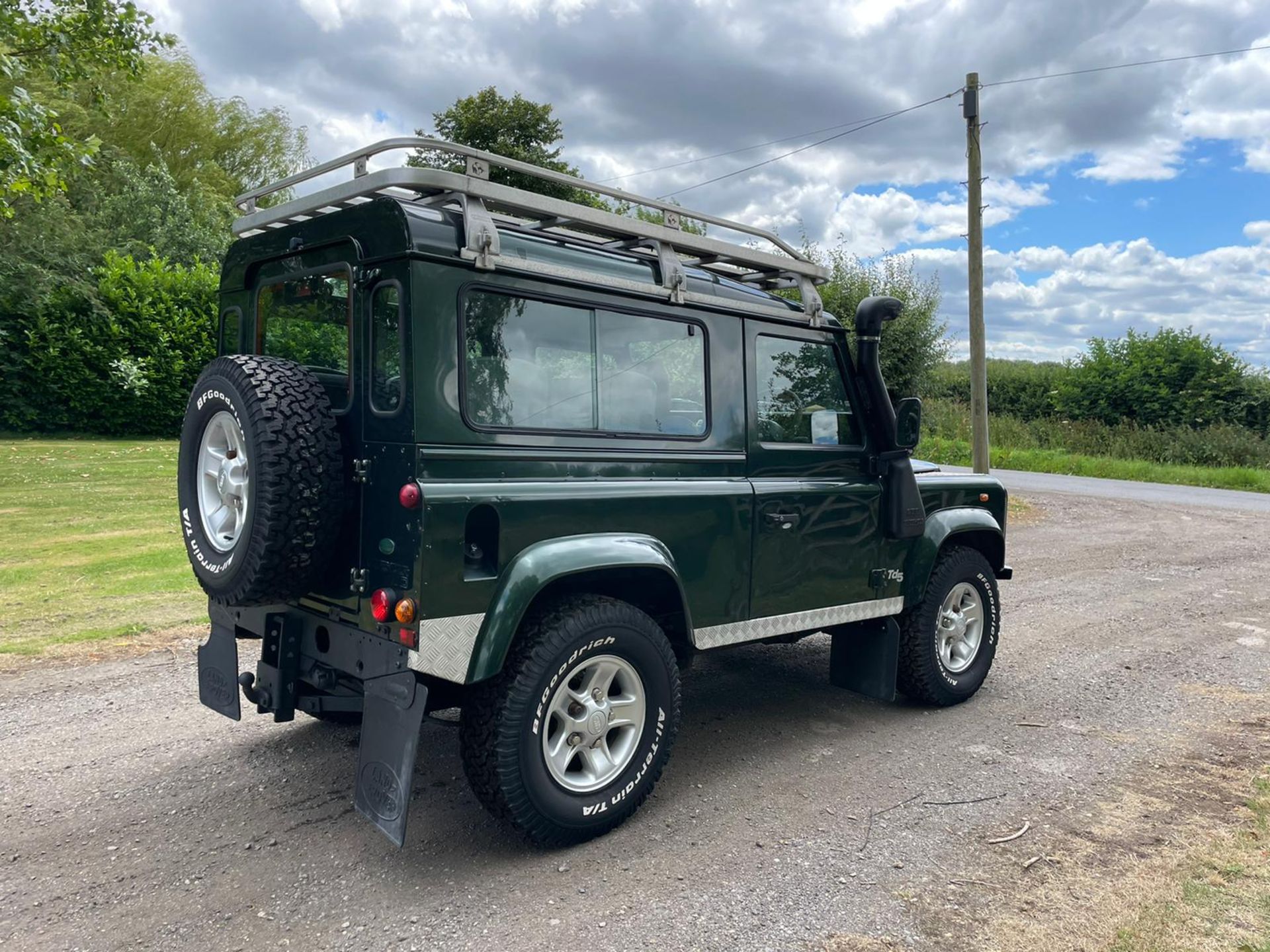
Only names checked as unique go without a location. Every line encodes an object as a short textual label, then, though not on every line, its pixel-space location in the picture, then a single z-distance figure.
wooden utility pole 13.87
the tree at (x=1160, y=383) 26.38
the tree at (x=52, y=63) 9.06
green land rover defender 3.13
